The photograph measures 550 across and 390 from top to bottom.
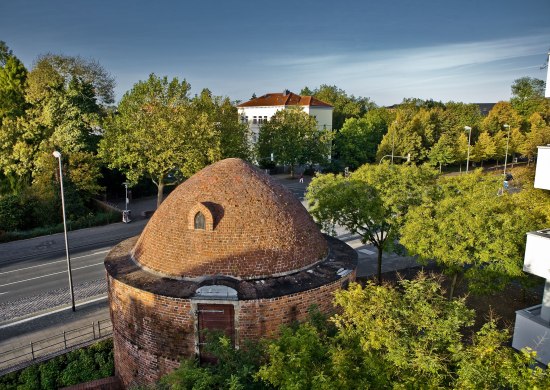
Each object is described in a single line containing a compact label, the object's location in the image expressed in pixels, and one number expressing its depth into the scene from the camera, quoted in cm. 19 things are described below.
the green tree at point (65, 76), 4134
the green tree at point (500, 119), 7075
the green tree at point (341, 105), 8719
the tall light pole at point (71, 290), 2073
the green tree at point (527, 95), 8250
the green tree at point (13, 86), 4378
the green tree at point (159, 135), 3525
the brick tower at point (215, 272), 1309
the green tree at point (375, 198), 2027
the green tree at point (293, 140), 5922
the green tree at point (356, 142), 6600
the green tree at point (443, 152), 6197
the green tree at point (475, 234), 1595
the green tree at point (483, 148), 6309
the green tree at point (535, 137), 5337
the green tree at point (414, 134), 6197
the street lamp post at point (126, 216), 3772
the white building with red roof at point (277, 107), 7018
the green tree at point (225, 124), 4319
